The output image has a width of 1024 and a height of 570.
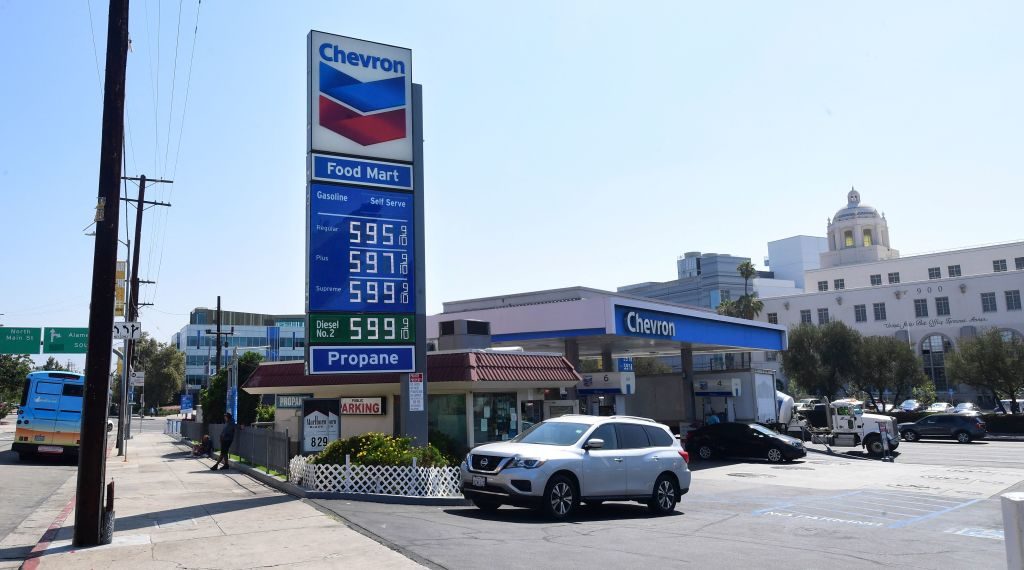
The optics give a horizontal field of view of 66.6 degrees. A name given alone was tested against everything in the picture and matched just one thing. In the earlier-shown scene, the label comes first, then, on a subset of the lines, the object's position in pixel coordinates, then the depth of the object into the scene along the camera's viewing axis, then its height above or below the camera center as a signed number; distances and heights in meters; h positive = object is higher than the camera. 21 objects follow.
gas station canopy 26.91 +3.03
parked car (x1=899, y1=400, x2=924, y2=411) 57.13 -0.80
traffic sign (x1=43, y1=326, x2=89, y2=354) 45.84 +4.61
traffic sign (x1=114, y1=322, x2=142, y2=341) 26.48 +2.99
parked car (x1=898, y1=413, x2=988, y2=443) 38.91 -1.68
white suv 13.30 -1.11
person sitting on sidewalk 28.41 -1.22
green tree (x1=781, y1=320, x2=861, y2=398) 62.56 +3.23
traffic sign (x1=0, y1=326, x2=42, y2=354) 46.12 +4.72
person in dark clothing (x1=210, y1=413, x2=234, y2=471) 22.75 -0.73
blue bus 27.03 +0.11
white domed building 72.94 +9.95
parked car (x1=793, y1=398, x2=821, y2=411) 47.34 -0.44
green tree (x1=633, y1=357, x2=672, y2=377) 73.12 +3.53
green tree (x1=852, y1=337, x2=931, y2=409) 61.06 +2.08
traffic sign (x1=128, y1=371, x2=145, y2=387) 34.13 +1.68
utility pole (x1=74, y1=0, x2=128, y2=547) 10.86 +1.60
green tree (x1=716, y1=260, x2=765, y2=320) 81.56 +9.81
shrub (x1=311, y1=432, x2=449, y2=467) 16.14 -0.88
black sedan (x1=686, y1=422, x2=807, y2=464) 27.86 -1.56
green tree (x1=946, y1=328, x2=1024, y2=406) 49.34 +1.86
